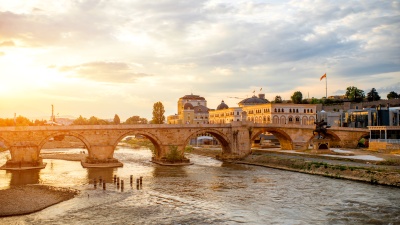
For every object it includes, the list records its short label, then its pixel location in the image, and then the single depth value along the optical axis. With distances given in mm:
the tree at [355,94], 136875
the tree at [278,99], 146725
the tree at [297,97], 141125
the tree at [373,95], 136088
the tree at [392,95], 135525
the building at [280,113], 101250
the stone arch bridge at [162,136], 57375
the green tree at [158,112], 129500
